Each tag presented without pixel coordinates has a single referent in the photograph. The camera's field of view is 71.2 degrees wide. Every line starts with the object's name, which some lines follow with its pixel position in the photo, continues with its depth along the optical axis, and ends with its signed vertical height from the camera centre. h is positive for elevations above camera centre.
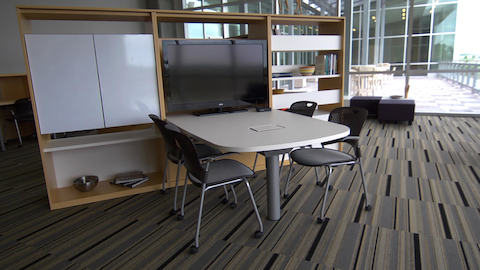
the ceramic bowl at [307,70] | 4.09 -0.05
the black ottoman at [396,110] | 5.96 -0.84
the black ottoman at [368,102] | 6.54 -0.74
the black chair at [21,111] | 5.54 -0.54
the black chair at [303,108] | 3.45 -0.43
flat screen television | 3.28 -0.04
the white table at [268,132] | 2.12 -0.46
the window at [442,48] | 6.73 +0.25
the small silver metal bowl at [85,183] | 3.27 -1.04
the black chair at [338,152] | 2.64 -0.73
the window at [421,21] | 6.79 +0.80
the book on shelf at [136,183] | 3.41 -1.11
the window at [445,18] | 6.72 +0.83
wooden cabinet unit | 2.91 -0.18
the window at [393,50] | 7.05 +0.27
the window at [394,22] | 6.97 +0.84
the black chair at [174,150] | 2.60 -0.70
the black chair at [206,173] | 2.20 -0.73
